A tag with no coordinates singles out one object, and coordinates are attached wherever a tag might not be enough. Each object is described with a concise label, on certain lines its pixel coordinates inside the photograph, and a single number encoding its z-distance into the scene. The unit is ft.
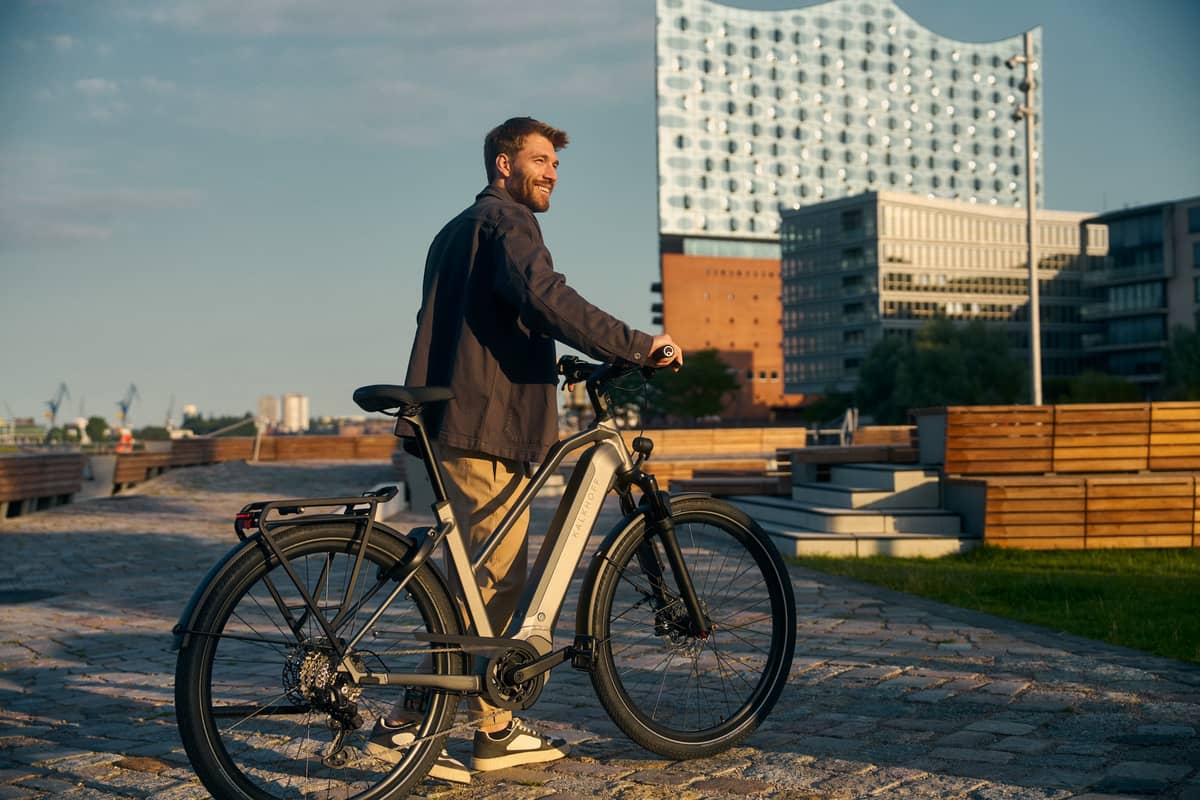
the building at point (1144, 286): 278.87
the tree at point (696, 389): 350.23
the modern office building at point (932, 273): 326.24
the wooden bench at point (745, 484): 45.09
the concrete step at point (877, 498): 36.91
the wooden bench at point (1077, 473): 33.32
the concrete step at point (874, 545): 34.32
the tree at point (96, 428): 316.77
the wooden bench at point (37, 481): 59.21
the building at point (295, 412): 379.29
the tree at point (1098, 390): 214.07
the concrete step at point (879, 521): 35.60
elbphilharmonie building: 411.95
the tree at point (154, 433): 230.27
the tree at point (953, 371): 226.99
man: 12.74
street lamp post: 99.76
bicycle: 10.89
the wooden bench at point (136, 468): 92.05
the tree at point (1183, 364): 191.42
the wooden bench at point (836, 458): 40.32
